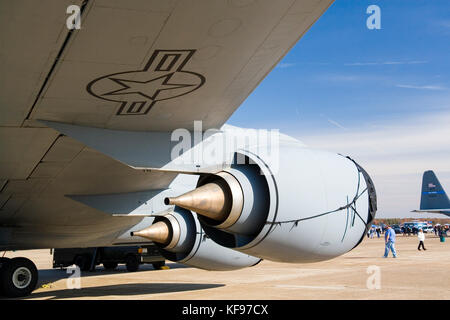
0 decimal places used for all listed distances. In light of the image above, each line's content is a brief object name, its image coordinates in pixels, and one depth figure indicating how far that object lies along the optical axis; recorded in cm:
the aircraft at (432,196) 6731
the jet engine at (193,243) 1027
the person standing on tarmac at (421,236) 2814
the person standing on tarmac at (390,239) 2319
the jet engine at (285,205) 573
